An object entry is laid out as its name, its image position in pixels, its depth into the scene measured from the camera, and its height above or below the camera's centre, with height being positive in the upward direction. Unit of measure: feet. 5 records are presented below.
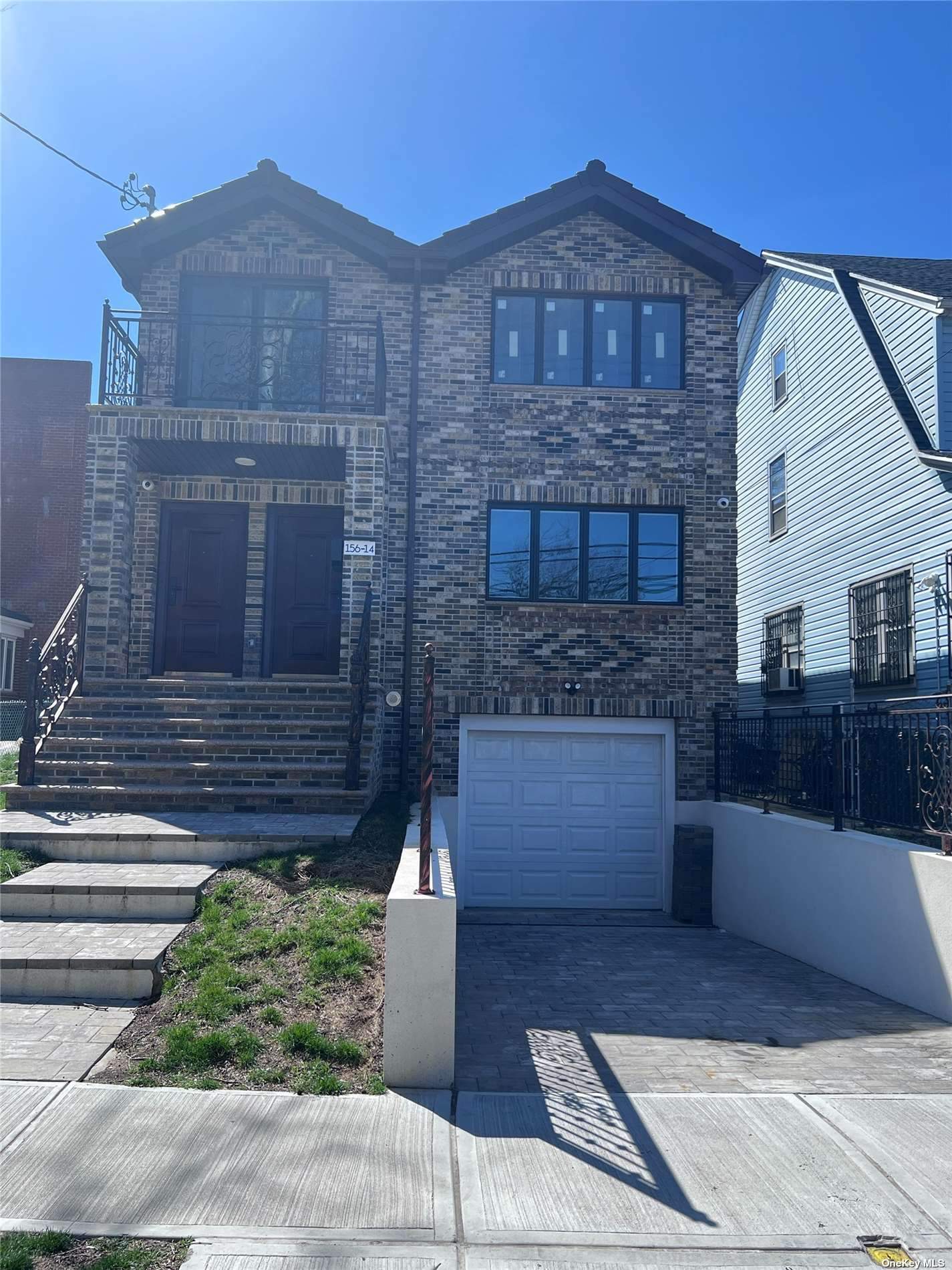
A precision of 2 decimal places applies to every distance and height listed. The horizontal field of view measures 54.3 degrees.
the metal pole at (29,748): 27.17 -0.90
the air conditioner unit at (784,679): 49.94 +2.85
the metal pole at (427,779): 16.66 -1.04
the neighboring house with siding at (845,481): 38.70 +12.39
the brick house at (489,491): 37.37 +9.57
